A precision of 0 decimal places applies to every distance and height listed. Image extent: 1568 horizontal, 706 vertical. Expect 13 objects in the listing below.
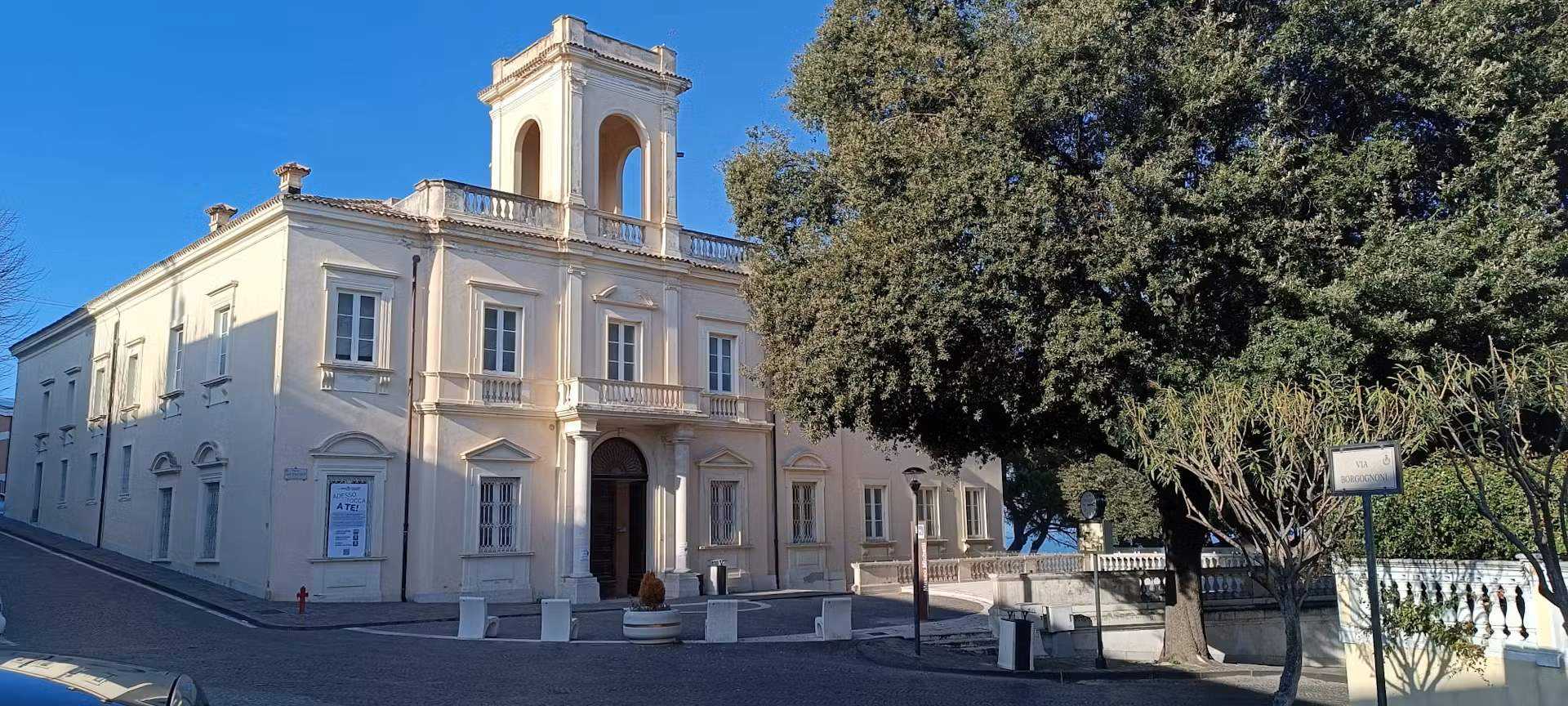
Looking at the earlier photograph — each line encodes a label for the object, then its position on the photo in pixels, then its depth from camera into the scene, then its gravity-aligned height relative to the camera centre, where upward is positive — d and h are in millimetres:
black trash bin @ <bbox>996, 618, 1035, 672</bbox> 15219 -1534
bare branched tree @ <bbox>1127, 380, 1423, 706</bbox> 10586 +706
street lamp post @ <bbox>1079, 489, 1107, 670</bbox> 16078 +334
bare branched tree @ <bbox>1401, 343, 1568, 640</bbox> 8516 +785
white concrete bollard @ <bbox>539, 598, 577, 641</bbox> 17625 -1284
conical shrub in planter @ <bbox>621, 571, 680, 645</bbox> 17234 -1303
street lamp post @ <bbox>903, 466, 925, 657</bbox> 16500 -359
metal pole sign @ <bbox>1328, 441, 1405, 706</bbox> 8055 +360
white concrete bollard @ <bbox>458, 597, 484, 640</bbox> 17734 -1195
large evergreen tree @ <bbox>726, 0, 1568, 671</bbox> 12922 +3881
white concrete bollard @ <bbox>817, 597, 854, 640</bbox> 18438 -1399
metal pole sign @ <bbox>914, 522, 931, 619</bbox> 18234 -956
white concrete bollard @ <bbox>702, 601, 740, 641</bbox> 17938 -1326
